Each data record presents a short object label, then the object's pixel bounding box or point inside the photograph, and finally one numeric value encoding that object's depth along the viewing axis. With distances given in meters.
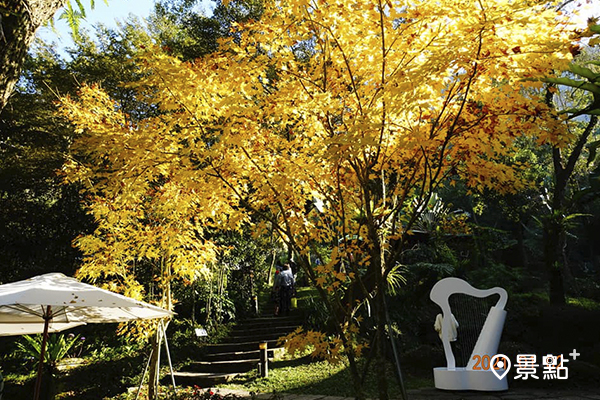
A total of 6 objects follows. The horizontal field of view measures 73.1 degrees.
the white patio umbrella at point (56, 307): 3.49
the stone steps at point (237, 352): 7.48
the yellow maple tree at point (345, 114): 2.44
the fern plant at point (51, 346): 7.75
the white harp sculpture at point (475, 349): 5.93
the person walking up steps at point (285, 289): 10.31
